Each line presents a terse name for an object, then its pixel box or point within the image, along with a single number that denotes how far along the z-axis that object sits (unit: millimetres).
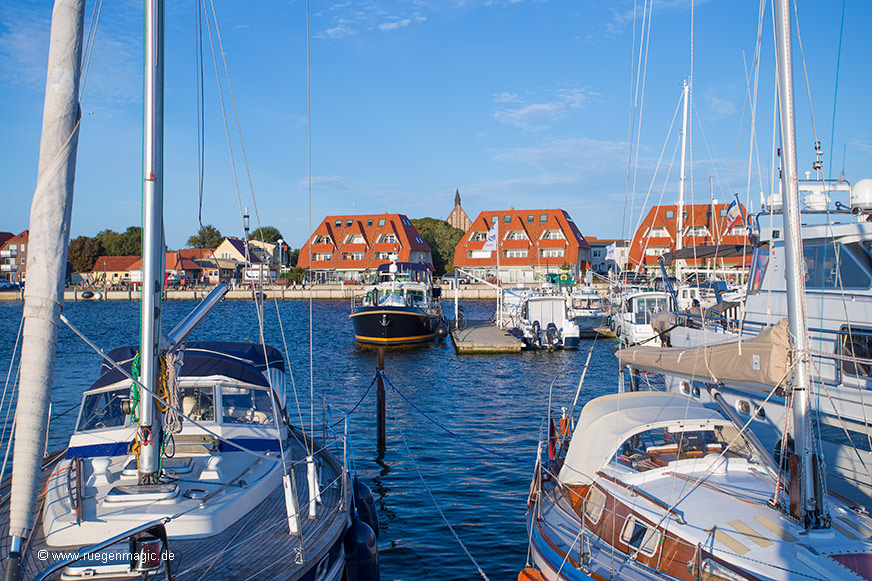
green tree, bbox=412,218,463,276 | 104688
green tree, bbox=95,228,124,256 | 120906
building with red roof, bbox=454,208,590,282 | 86000
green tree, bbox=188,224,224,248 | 122144
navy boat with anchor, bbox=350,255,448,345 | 35938
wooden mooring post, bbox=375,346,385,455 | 16312
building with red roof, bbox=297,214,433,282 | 91812
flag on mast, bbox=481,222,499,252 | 41625
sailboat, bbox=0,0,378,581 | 4805
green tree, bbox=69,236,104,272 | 104062
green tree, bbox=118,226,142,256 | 121181
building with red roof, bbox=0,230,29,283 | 110206
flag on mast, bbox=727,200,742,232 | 22000
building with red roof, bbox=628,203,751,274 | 74300
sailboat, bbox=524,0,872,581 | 6707
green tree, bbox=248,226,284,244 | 123625
